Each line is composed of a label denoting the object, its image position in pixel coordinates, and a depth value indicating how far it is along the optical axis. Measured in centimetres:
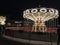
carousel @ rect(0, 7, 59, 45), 763
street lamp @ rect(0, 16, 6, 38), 2849
